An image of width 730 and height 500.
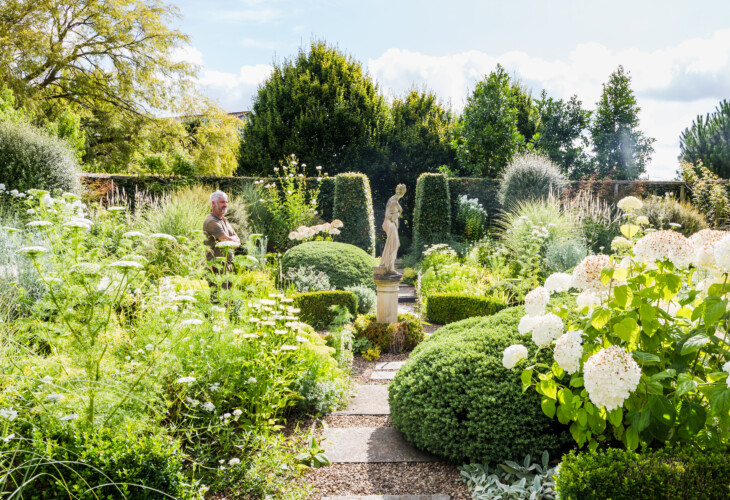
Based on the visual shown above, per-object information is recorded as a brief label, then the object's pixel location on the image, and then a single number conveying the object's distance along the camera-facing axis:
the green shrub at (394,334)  5.91
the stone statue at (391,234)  6.15
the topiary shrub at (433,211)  12.20
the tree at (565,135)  17.31
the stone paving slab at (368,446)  3.15
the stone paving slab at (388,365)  5.24
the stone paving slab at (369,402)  3.91
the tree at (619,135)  16.25
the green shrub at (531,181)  12.05
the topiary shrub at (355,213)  11.14
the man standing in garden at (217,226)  6.05
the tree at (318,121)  15.75
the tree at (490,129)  14.15
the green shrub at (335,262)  7.69
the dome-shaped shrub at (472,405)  2.85
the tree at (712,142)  15.12
